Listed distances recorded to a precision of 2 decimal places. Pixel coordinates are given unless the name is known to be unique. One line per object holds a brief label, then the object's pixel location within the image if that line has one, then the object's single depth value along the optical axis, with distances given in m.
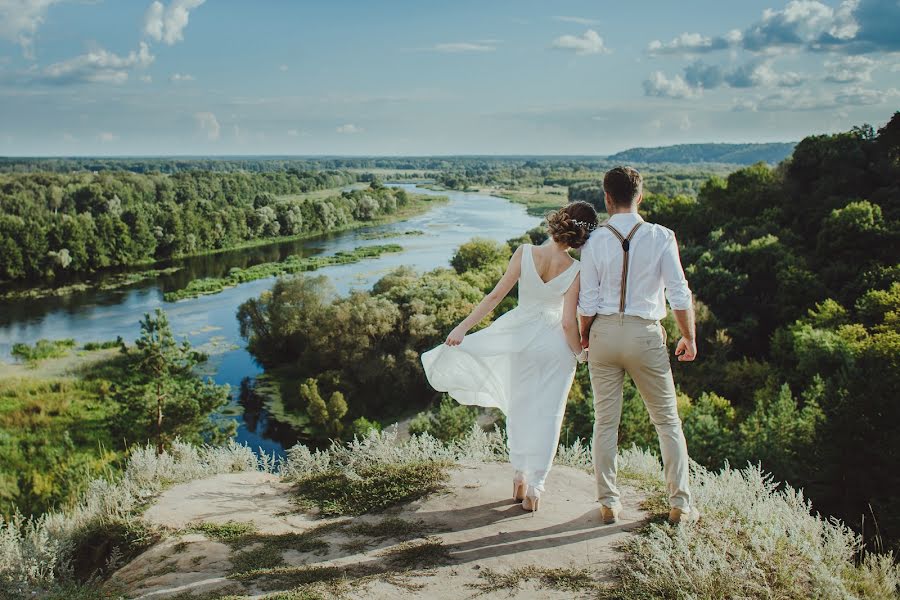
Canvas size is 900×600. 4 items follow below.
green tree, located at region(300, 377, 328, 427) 20.98
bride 4.32
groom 3.85
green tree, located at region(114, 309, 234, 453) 17.34
